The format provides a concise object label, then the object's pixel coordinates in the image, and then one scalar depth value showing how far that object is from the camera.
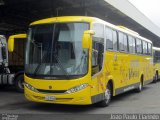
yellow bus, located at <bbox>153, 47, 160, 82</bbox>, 21.50
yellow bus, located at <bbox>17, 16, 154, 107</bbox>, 8.65
